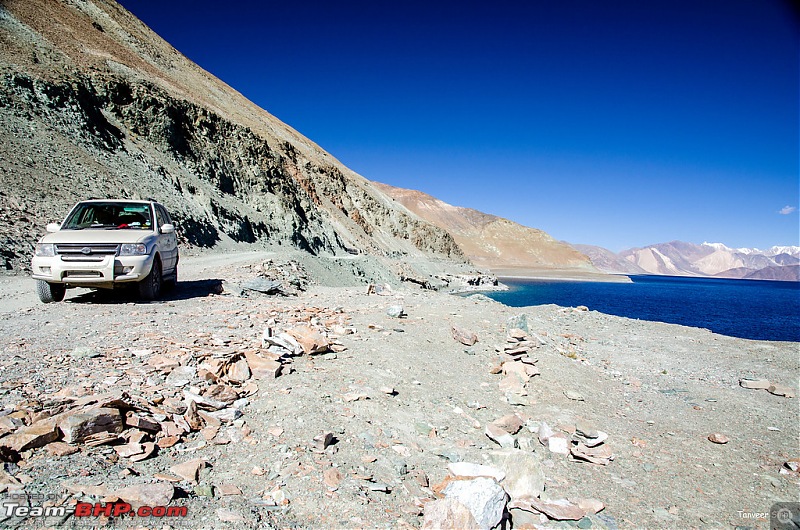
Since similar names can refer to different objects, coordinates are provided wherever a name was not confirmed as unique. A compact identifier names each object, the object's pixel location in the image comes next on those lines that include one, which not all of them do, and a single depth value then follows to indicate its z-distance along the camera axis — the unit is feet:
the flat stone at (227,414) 15.19
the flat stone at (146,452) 11.93
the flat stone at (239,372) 18.17
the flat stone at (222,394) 16.35
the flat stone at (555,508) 13.47
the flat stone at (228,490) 11.27
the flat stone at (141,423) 13.15
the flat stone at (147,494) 9.74
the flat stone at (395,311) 34.55
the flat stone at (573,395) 25.07
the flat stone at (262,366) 19.12
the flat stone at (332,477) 12.46
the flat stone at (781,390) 30.55
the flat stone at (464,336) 31.24
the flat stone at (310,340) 22.94
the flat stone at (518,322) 36.78
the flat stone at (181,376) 16.97
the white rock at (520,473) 14.65
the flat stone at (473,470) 14.69
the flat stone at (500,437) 18.37
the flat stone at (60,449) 11.06
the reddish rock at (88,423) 11.78
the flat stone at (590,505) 14.65
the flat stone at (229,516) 10.13
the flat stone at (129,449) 11.93
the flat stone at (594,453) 18.16
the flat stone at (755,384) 32.13
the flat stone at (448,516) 11.36
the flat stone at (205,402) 15.66
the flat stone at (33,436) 10.85
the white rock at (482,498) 11.74
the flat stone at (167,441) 12.98
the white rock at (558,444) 18.56
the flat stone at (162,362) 18.04
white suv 28.60
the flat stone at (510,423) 19.70
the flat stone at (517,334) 33.47
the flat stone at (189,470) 11.57
